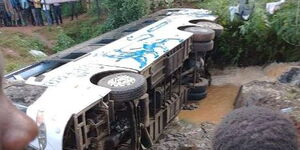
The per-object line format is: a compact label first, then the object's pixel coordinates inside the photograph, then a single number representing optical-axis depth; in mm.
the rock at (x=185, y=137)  7379
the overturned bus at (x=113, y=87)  4660
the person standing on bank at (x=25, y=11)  15381
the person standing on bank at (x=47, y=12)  15050
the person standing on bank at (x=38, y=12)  15289
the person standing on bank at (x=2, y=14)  15295
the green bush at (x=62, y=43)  13719
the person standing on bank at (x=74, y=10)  16828
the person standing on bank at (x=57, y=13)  15547
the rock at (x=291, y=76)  8484
